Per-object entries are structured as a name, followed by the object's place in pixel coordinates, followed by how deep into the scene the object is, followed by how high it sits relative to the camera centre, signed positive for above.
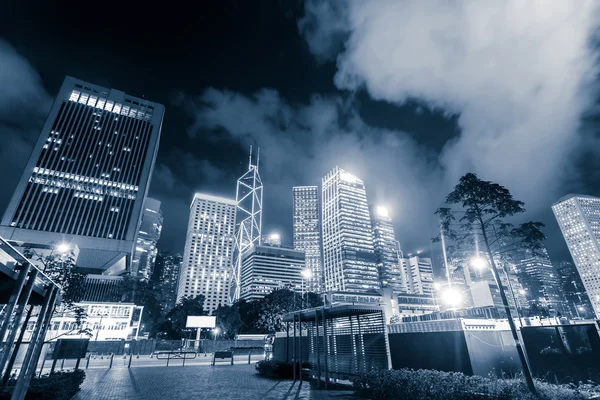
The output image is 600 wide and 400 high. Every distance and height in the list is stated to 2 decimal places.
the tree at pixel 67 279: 18.03 +3.44
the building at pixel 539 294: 169.12 +19.02
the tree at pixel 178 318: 82.59 +3.54
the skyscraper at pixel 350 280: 193.38 +30.62
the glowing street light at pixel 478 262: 16.56 +3.62
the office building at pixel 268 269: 173.38 +35.25
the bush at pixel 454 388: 9.31 -1.97
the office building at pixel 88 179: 69.94 +37.61
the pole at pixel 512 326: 10.68 +0.01
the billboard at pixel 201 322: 42.47 +1.15
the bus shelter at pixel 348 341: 14.85 -0.66
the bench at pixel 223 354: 29.67 -2.28
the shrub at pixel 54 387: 9.31 -1.83
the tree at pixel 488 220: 14.37 +5.38
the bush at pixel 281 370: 19.34 -2.50
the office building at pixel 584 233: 150.62 +48.43
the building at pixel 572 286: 152.09 +22.19
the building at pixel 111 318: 62.66 +2.70
